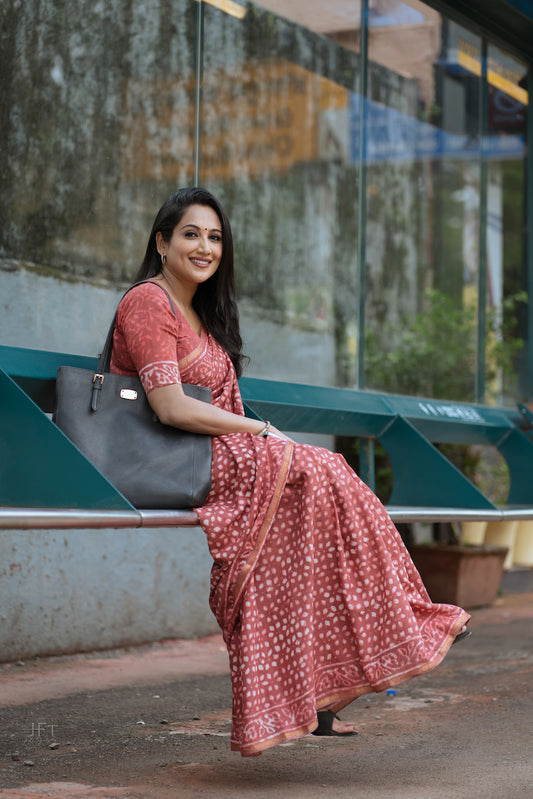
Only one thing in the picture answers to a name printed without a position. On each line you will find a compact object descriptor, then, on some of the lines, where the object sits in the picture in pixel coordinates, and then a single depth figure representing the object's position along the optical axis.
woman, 2.75
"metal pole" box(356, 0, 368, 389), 5.98
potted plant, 6.45
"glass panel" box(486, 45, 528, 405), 6.82
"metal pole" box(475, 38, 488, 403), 6.68
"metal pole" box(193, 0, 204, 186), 4.98
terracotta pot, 6.64
